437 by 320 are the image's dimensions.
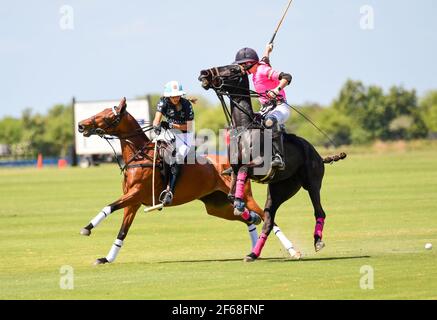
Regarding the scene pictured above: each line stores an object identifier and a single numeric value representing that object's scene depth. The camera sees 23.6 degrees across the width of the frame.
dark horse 17.16
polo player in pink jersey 17.28
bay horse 18.05
